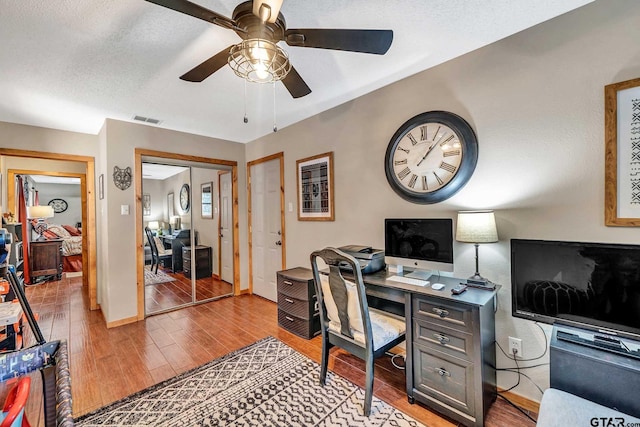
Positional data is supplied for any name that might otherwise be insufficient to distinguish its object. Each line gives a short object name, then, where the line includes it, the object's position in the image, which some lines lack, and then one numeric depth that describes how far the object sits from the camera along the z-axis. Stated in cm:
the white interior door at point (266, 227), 396
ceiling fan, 119
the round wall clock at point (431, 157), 208
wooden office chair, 179
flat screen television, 137
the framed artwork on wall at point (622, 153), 149
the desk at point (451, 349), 163
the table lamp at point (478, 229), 180
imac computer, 206
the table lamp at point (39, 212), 593
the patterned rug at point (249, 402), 176
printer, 235
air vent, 329
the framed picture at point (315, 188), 314
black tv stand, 126
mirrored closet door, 413
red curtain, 508
